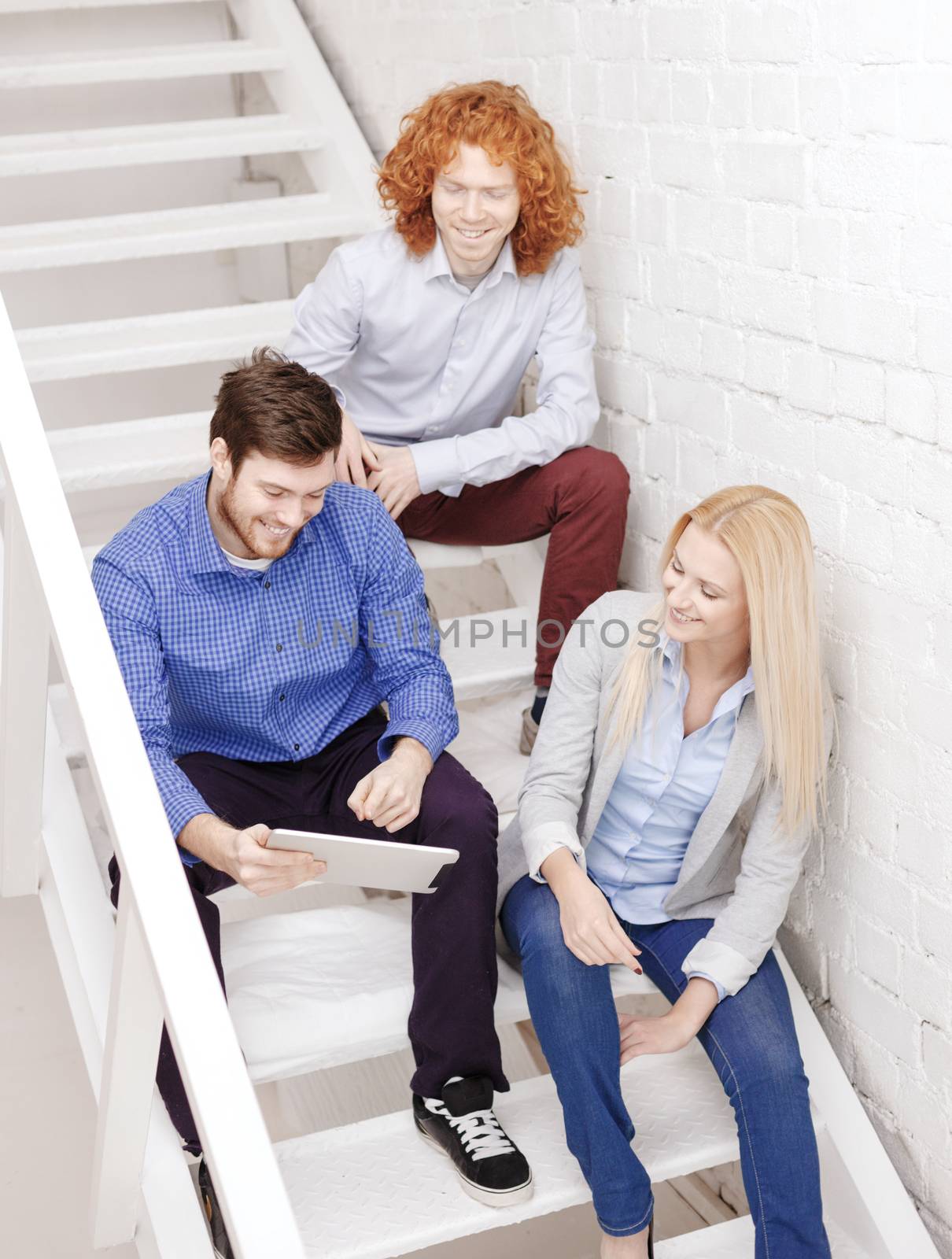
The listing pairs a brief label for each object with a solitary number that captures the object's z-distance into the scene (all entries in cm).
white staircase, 125
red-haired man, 210
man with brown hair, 167
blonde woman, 163
